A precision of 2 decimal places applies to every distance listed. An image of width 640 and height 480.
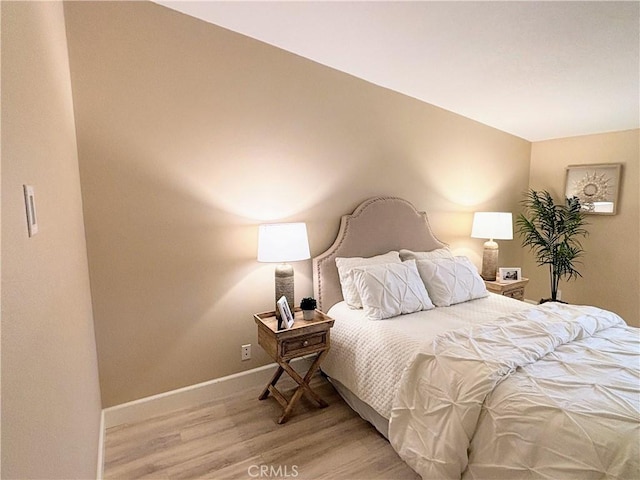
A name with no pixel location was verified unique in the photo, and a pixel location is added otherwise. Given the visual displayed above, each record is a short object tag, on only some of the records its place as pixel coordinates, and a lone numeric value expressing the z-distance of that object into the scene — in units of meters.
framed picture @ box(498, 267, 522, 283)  3.67
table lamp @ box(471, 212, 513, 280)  3.66
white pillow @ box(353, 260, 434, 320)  2.45
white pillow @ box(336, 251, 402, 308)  2.64
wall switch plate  0.82
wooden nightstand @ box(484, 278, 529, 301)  3.50
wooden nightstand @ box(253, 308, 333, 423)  2.22
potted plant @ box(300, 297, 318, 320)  2.40
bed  1.34
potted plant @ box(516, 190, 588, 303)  3.77
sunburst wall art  3.64
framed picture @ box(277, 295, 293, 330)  2.24
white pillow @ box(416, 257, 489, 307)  2.77
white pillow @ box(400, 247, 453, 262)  3.08
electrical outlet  2.63
